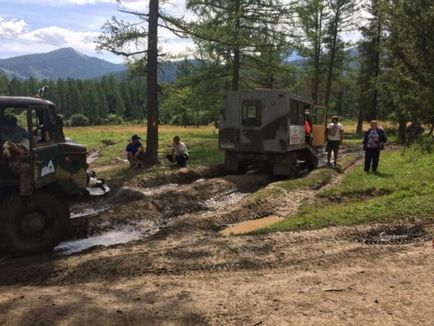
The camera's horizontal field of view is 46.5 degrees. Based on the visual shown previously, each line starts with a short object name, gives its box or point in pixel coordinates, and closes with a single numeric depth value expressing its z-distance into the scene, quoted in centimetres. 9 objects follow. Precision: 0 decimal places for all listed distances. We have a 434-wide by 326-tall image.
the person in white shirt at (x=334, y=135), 1776
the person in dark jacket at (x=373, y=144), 1553
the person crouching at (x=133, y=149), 1746
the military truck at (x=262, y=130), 1598
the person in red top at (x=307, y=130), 1844
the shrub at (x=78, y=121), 10367
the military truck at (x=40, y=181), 803
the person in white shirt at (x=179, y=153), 1753
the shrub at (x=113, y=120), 11559
